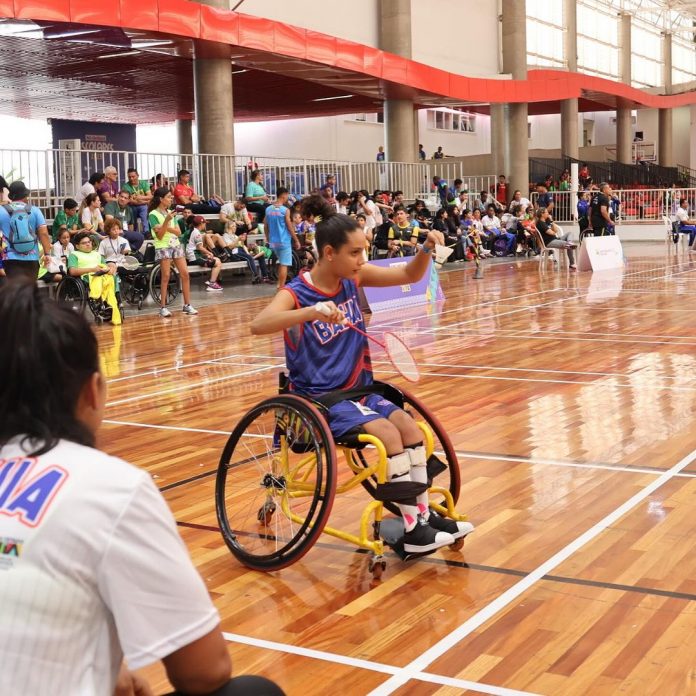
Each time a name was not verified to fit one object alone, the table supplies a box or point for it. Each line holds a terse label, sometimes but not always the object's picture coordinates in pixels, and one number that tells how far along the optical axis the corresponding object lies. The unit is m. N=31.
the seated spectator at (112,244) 13.48
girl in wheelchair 4.03
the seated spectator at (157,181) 16.95
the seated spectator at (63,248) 12.91
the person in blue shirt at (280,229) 15.76
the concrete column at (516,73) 31.36
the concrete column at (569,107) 35.72
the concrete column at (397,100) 26.36
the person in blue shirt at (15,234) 10.88
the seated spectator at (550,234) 20.42
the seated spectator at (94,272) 12.66
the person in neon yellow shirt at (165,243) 13.22
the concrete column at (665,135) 46.34
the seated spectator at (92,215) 14.25
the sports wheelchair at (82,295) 12.59
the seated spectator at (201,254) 16.25
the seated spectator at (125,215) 14.94
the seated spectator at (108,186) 15.09
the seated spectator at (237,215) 17.41
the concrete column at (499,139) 31.52
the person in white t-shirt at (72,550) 1.51
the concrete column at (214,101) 19.66
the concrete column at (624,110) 41.50
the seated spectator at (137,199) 15.73
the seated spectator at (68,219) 13.89
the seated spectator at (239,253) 17.14
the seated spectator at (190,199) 16.86
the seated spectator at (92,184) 15.16
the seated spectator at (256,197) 18.57
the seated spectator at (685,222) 26.77
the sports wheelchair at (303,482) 3.90
